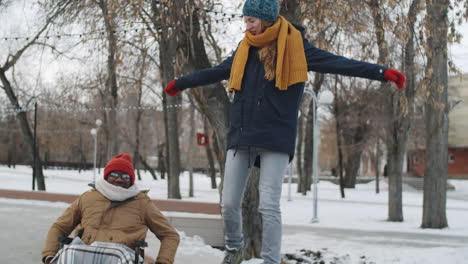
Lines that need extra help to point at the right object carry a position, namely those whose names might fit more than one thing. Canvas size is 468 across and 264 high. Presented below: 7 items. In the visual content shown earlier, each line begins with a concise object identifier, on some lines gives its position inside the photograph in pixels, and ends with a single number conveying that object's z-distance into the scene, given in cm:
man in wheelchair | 299
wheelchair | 267
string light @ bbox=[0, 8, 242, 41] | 687
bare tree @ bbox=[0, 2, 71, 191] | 1858
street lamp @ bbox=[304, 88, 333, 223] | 1275
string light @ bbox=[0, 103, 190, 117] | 1798
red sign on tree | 2053
